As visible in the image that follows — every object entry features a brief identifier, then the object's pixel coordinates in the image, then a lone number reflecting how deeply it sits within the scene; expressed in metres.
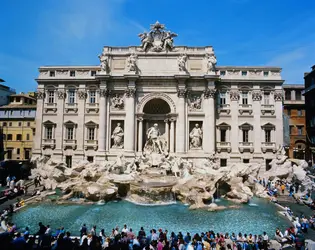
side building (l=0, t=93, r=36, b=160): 38.59
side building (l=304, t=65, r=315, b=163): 35.62
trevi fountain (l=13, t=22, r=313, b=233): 25.83
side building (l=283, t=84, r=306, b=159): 37.69
